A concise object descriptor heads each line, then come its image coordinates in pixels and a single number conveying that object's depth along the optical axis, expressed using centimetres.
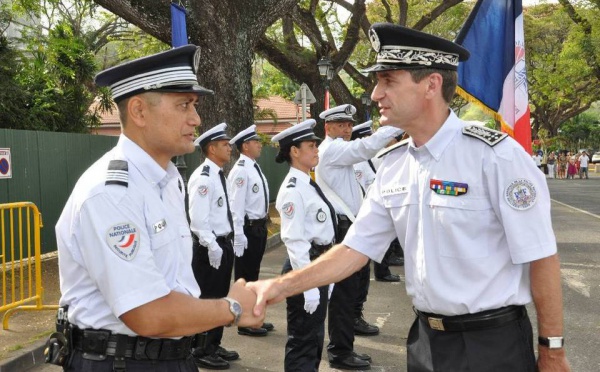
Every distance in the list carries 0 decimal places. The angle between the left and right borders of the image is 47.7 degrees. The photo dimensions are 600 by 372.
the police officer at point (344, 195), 570
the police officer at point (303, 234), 475
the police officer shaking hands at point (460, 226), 249
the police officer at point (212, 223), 643
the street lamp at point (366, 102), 2656
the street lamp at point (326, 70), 1741
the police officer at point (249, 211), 781
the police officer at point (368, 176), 848
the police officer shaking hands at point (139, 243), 226
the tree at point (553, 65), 3424
